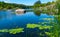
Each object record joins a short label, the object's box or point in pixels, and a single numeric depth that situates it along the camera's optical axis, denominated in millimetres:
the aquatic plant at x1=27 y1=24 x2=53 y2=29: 3604
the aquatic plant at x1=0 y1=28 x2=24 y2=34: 3413
